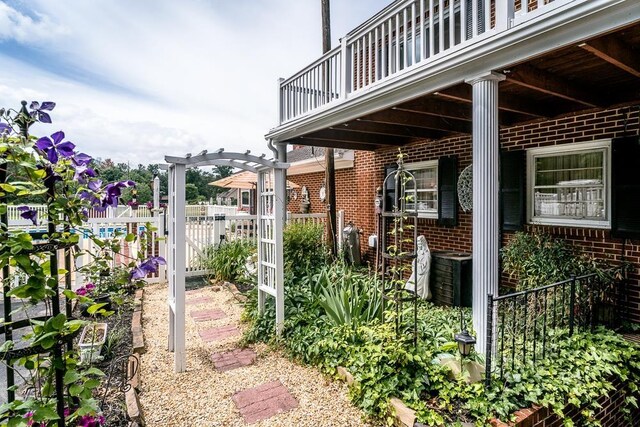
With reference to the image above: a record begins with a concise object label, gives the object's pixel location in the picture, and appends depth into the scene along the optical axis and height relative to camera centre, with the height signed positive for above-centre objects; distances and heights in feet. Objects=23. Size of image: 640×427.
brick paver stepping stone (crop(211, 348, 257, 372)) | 12.73 -5.72
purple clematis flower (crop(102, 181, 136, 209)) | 5.39 +0.28
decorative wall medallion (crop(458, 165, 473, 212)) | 19.65 +0.97
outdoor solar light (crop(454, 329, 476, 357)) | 9.22 -3.64
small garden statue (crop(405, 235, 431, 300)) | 19.02 -3.44
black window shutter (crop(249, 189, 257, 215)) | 52.12 +1.44
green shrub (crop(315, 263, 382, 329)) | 13.18 -3.79
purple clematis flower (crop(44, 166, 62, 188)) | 4.49 +0.45
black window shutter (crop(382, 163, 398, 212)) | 24.27 +1.10
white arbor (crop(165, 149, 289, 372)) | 12.18 -0.80
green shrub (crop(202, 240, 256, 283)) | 24.52 -3.60
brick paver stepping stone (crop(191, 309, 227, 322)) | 17.84 -5.54
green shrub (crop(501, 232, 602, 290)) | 13.97 -2.38
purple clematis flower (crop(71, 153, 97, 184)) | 4.93 +0.64
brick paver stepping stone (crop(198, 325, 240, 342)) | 15.33 -5.64
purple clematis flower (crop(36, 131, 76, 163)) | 4.44 +0.85
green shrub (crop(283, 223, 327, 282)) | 19.17 -2.41
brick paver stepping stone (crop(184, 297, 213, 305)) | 20.62 -5.47
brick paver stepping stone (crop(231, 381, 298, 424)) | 9.88 -5.82
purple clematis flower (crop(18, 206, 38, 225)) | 4.58 -0.03
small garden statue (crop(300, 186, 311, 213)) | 36.01 +0.64
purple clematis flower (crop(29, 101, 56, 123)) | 4.55 +1.33
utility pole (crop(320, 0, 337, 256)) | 23.93 +2.34
